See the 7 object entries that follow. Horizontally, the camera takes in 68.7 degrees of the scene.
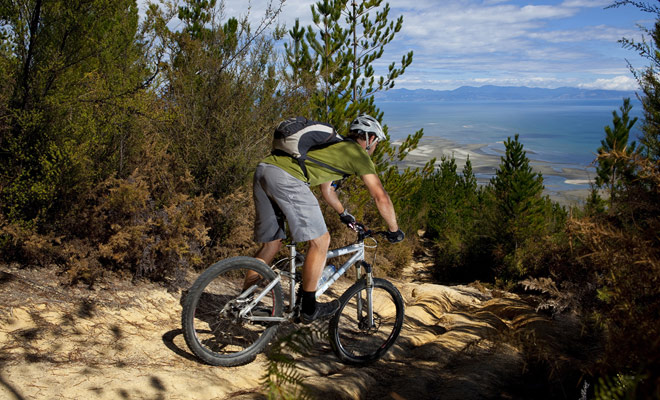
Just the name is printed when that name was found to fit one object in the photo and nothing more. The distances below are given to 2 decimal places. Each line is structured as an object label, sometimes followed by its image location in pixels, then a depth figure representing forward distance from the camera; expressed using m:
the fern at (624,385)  1.37
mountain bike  3.56
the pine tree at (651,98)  8.85
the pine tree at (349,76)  9.25
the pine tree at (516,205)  11.76
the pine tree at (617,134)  12.73
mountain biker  3.62
